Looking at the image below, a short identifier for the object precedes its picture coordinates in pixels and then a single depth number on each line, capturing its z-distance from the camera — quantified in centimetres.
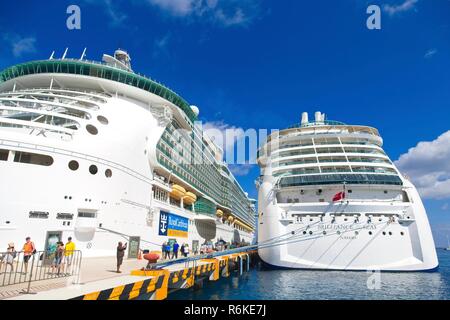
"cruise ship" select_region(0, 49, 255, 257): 1516
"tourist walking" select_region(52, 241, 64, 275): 1040
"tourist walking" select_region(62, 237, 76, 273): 1088
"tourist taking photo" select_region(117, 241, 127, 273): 1171
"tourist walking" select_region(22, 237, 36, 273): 1059
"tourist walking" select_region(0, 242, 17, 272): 899
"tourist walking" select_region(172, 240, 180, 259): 2070
